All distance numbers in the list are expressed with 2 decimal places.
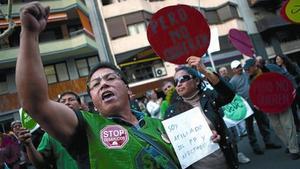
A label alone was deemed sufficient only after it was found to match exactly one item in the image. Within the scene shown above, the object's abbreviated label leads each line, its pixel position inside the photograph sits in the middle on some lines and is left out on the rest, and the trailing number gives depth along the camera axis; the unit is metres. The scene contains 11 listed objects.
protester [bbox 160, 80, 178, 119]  4.80
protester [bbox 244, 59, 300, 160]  3.74
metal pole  15.76
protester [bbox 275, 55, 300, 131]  4.44
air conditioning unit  16.13
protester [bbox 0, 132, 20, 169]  3.27
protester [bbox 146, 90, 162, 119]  5.37
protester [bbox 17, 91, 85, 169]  1.79
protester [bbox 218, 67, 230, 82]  5.41
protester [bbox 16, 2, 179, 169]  0.93
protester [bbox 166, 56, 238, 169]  1.93
